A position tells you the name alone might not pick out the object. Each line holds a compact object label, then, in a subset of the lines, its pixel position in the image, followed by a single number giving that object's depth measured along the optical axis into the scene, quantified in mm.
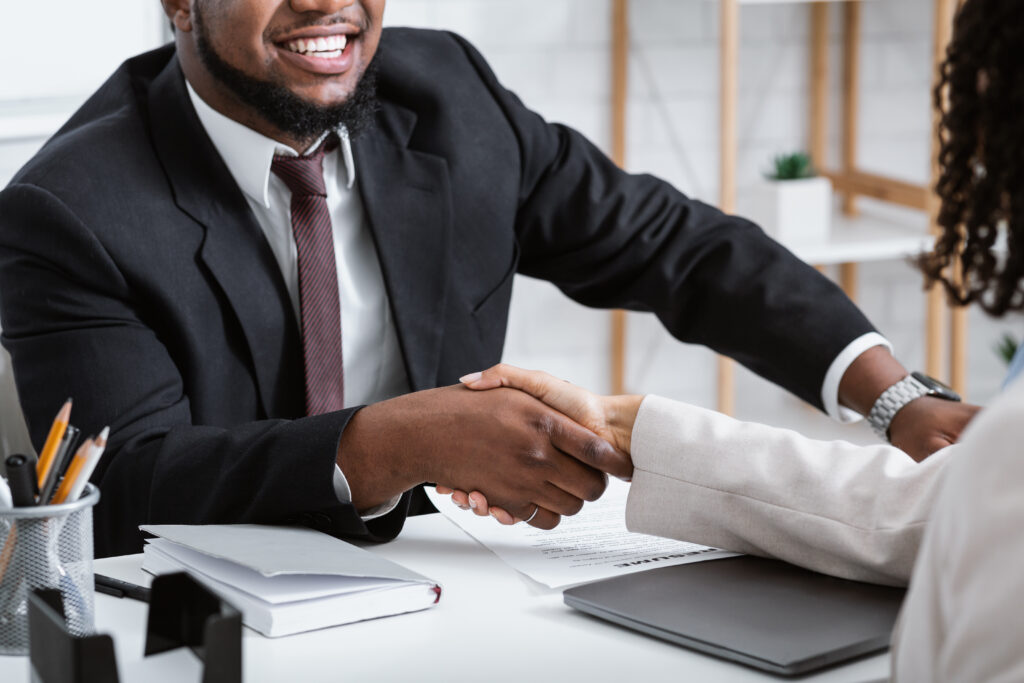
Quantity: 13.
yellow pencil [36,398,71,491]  2116
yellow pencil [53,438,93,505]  2105
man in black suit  2342
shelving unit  3374
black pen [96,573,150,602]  2206
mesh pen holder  2093
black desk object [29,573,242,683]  2001
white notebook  2155
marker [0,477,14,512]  2094
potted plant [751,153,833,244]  3546
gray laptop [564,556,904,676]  2091
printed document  2249
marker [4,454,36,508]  2090
